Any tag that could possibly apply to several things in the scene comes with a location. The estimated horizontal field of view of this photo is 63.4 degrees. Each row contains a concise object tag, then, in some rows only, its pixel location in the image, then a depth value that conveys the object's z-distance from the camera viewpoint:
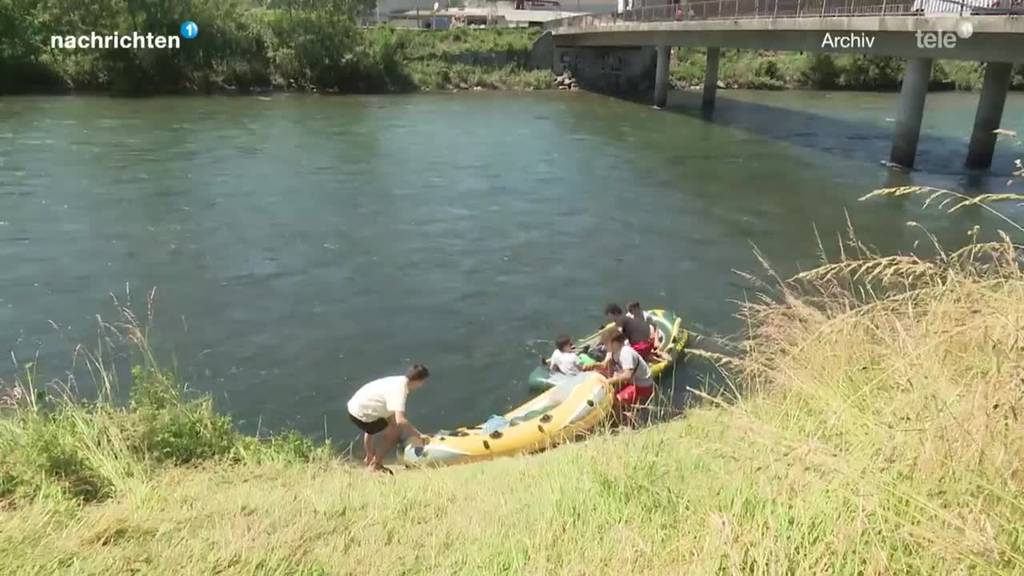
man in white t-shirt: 8.44
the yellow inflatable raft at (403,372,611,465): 8.91
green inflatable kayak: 11.16
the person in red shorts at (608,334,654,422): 10.14
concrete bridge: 21.60
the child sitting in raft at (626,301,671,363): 11.77
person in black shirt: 11.66
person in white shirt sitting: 10.91
